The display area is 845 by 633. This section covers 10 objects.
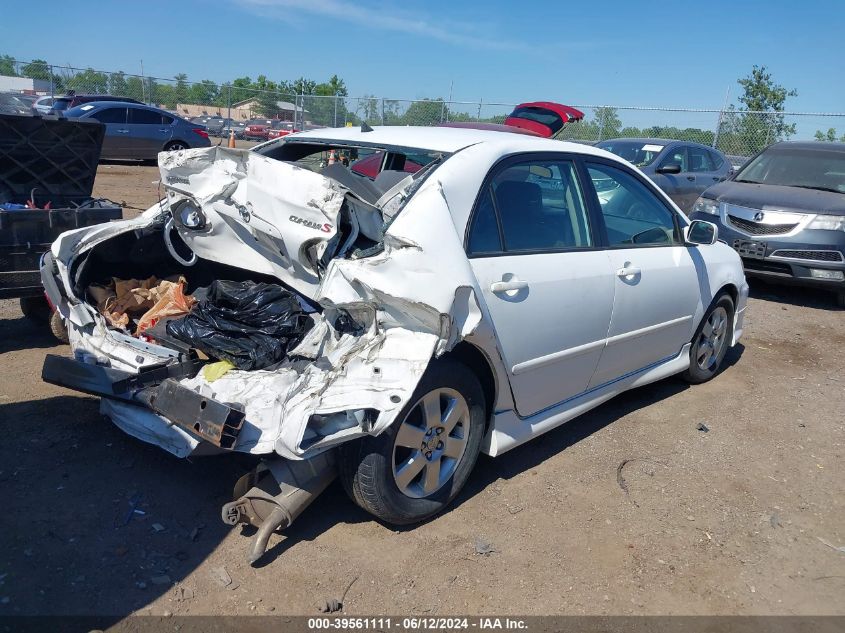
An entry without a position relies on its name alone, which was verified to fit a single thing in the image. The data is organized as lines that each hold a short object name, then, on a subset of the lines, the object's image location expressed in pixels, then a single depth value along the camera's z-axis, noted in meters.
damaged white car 2.87
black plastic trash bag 3.42
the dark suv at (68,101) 19.12
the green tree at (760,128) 16.75
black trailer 4.63
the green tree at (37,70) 23.98
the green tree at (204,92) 27.67
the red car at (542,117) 10.04
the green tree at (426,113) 22.00
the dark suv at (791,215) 7.87
